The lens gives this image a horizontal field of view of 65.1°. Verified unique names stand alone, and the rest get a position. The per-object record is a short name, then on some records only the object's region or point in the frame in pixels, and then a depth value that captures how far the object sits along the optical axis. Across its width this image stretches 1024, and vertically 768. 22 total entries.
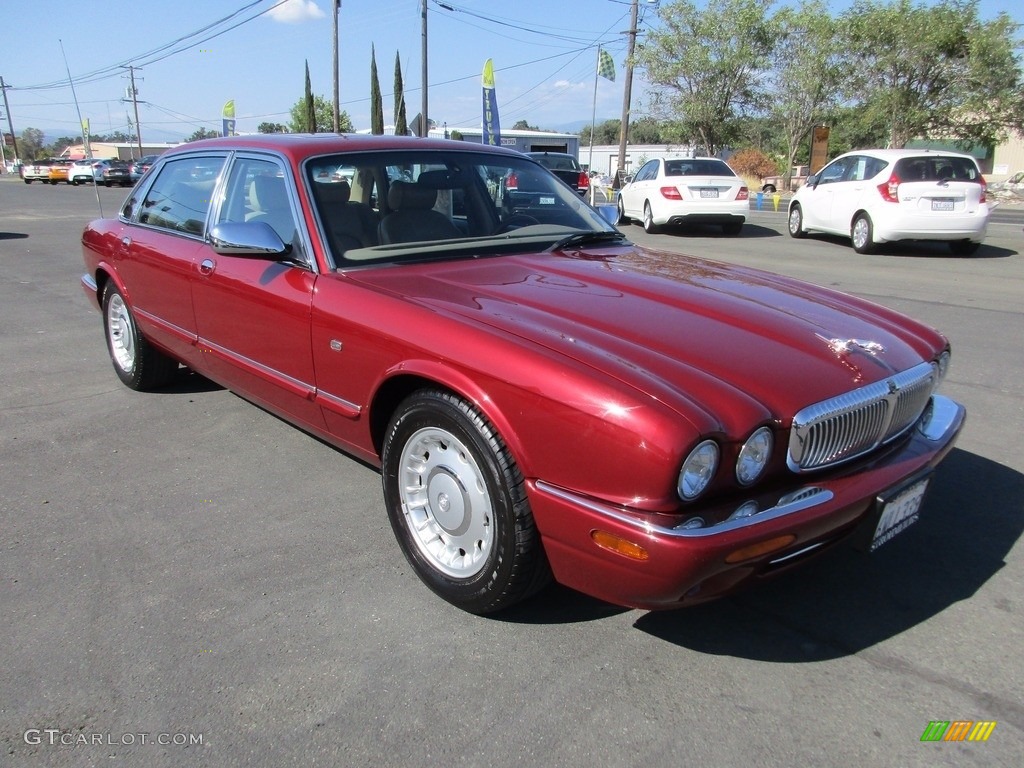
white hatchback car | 11.51
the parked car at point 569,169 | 18.75
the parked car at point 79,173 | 40.88
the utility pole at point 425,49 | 31.47
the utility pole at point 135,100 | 64.88
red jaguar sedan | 2.19
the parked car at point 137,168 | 39.12
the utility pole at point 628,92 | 30.28
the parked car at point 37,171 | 44.66
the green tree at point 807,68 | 30.06
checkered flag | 29.83
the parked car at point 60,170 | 43.94
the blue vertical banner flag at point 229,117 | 31.44
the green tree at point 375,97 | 56.59
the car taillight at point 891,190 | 11.62
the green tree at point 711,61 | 31.53
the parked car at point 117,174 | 40.16
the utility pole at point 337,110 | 33.06
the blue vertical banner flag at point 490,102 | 21.50
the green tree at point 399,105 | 49.50
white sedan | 15.01
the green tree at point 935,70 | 25.56
